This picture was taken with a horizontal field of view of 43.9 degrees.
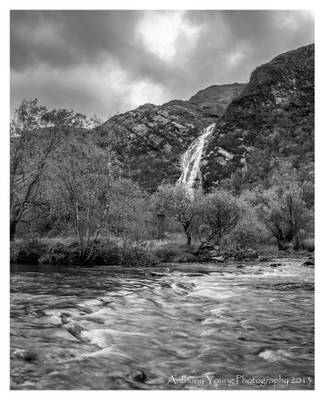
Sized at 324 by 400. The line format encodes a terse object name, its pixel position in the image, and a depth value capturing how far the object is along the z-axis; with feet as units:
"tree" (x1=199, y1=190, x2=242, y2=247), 121.19
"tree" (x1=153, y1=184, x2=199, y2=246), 119.03
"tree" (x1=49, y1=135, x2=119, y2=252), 83.51
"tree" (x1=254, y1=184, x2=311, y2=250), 134.92
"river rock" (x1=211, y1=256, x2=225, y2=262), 97.32
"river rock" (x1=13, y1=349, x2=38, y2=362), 19.61
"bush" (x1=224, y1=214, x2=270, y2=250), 119.03
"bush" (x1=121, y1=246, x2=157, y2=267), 83.15
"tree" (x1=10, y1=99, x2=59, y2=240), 70.33
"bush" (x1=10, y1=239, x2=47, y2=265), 85.30
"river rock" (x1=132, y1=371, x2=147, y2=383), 17.91
